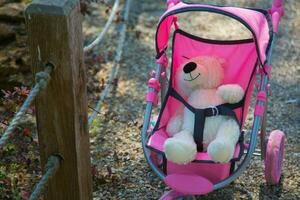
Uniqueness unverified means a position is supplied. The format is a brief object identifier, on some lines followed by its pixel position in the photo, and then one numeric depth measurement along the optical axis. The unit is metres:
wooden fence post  1.87
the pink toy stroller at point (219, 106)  2.50
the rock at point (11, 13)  3.75
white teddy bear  2.45
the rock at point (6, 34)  3.69
